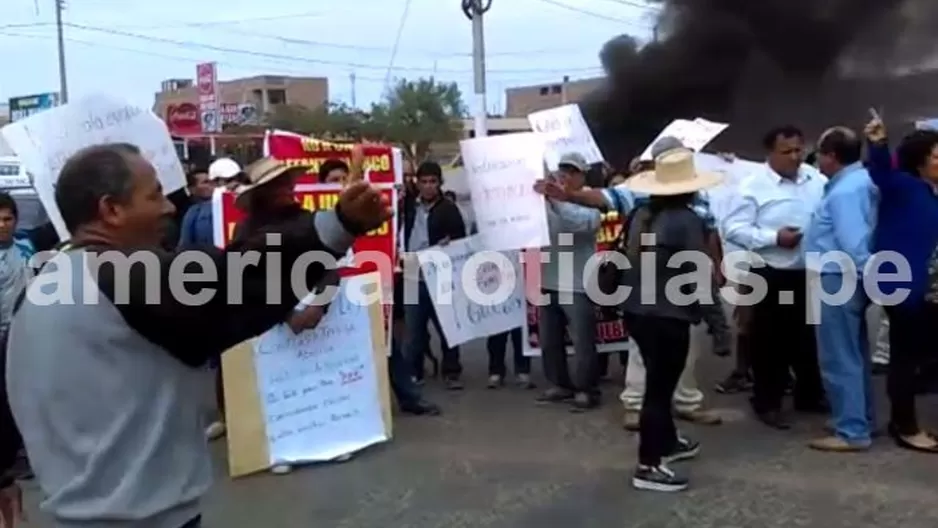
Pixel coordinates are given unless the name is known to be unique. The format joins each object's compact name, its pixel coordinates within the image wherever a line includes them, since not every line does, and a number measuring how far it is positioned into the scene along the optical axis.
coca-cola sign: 32.22
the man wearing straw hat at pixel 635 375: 6.57
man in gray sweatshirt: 2.34
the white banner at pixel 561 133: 7.57
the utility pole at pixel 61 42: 37.69
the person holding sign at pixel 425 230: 8.07
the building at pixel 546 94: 32.18
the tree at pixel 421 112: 47.12
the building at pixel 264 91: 61.44
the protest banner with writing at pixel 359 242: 6.32
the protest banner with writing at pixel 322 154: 6.80
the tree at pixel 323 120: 44.32
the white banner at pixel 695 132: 7.96
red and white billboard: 31.25
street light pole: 16.36
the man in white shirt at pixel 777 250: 6.70
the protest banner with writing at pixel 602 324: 8.09
